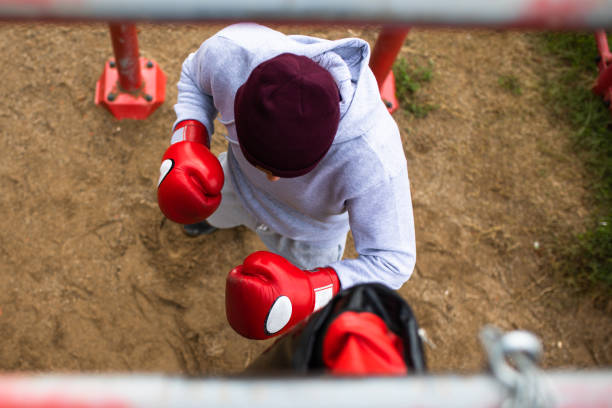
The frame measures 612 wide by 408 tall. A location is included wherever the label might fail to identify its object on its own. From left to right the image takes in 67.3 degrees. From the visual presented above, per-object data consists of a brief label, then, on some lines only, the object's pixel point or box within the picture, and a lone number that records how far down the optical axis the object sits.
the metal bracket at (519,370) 0.37
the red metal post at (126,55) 2.12
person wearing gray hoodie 1.06
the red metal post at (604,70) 2.78
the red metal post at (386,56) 2.18
